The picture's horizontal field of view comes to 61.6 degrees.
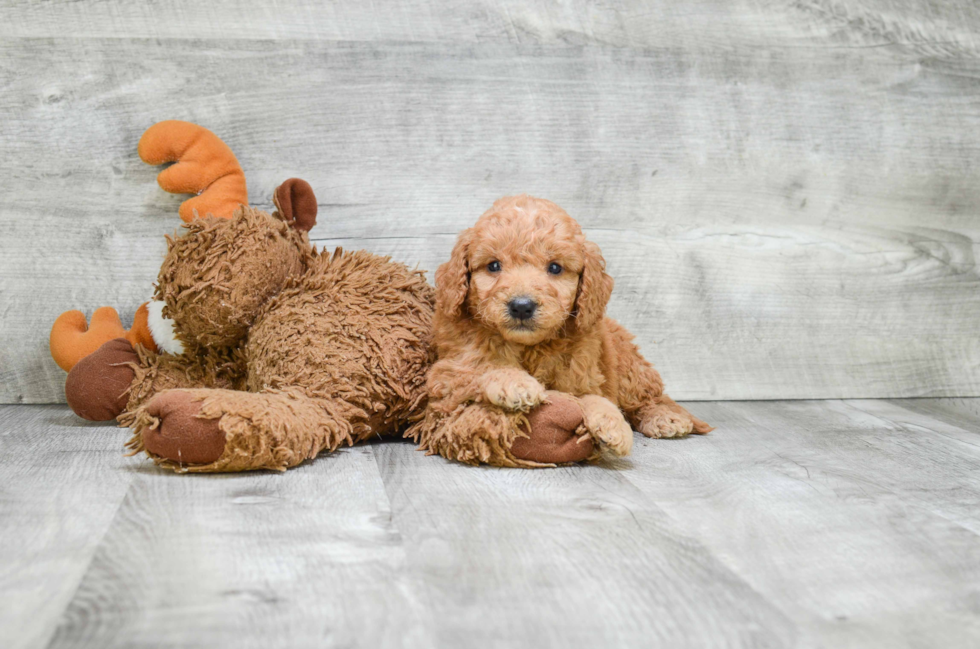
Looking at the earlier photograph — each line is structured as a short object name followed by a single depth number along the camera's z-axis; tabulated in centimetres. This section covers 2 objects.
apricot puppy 129
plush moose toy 120
